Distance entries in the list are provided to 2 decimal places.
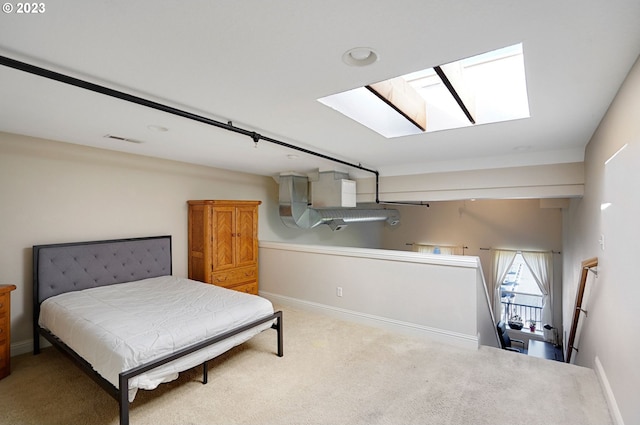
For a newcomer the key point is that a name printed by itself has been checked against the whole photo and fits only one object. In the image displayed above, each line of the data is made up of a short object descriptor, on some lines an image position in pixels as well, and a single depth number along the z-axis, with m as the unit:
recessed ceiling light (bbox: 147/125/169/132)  2.69
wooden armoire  4.31
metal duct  5.23
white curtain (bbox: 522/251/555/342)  7.21
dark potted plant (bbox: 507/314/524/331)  7.70
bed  2.13
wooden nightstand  2.64
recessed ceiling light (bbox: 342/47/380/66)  1.45
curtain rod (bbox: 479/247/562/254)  7.15
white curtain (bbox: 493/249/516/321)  7.68
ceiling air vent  3.05
